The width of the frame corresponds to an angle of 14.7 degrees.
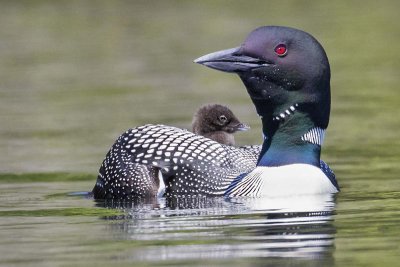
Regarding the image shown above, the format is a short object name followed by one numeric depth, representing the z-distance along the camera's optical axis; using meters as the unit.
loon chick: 12.85
